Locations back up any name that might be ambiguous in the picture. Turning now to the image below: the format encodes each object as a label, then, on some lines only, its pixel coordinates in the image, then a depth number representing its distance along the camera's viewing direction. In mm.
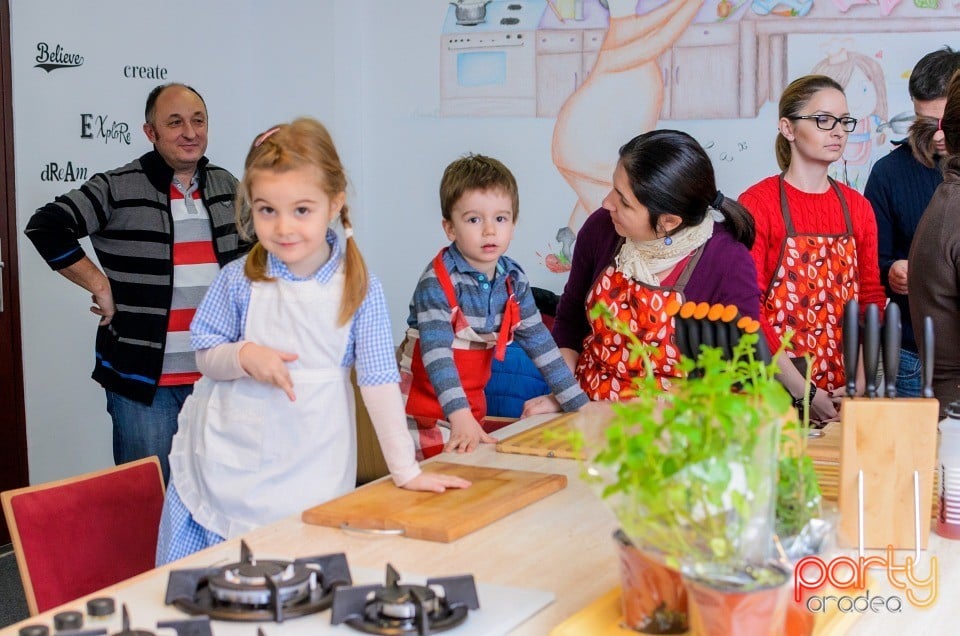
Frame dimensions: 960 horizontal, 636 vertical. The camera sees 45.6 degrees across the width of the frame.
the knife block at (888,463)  1524
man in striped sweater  3361
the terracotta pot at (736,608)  1068
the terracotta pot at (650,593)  1188
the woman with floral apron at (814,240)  2852
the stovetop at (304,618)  1237
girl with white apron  1939
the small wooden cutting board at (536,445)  2121
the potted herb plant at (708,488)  1038
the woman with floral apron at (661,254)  2457
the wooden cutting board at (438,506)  1628
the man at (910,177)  3250
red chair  1856
